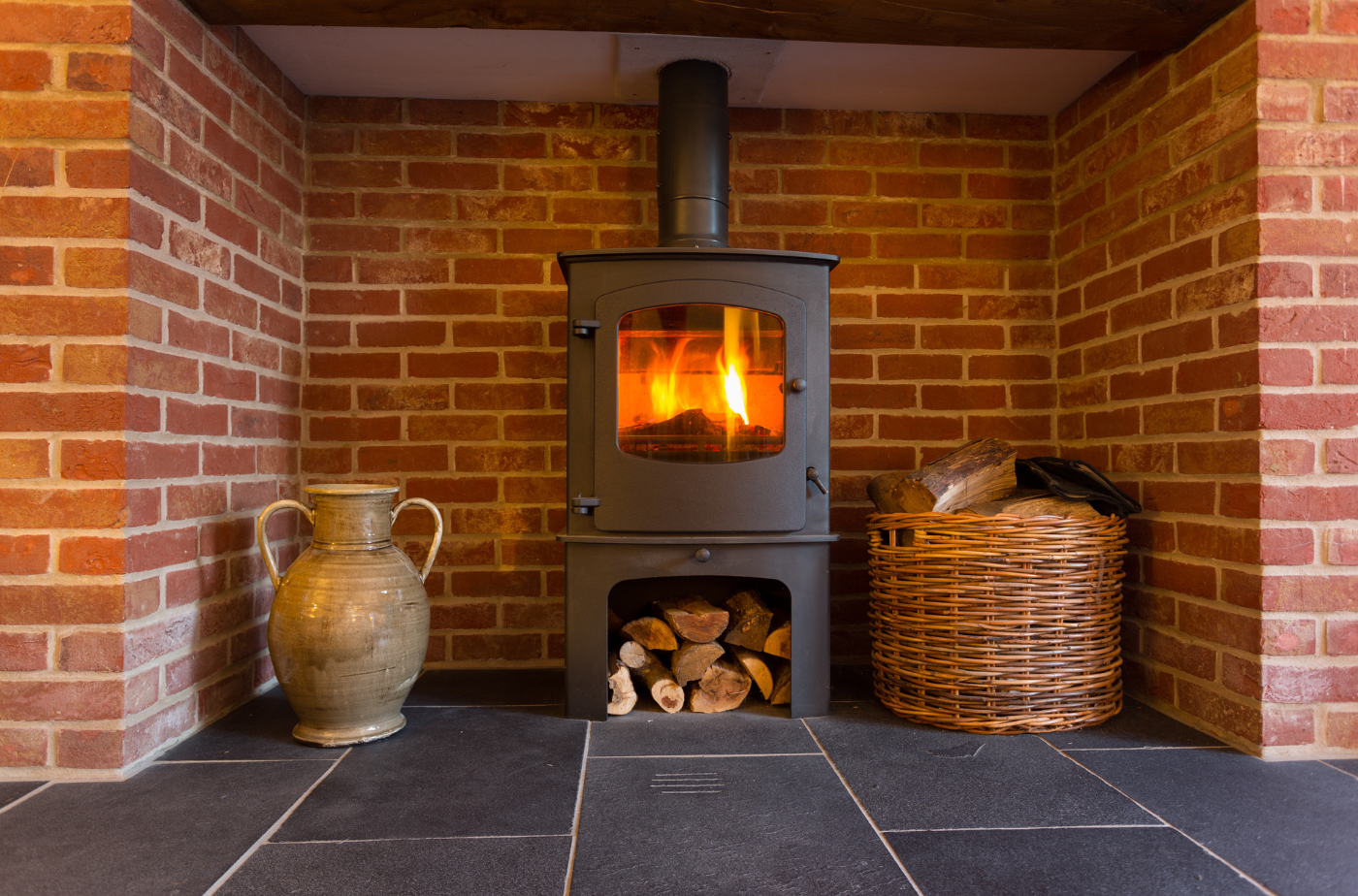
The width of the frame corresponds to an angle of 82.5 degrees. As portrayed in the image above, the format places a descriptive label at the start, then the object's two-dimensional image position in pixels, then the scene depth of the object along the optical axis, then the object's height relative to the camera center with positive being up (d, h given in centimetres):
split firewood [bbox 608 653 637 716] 180 -56
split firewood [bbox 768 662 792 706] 184 -56
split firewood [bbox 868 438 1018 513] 176 -6
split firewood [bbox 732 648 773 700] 186 -53
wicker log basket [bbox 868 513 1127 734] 165 -36
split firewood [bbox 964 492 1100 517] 173 -12
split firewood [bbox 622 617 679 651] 185 -43
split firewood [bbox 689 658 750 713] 183 -56
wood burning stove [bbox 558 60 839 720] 175 +5
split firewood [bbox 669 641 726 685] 183 -48
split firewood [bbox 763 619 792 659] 185 -45
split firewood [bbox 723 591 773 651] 186 -42
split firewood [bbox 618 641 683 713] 182 -53
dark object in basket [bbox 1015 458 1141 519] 176 -6
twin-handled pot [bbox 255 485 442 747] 158 -35
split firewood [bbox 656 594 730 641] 183 -40
